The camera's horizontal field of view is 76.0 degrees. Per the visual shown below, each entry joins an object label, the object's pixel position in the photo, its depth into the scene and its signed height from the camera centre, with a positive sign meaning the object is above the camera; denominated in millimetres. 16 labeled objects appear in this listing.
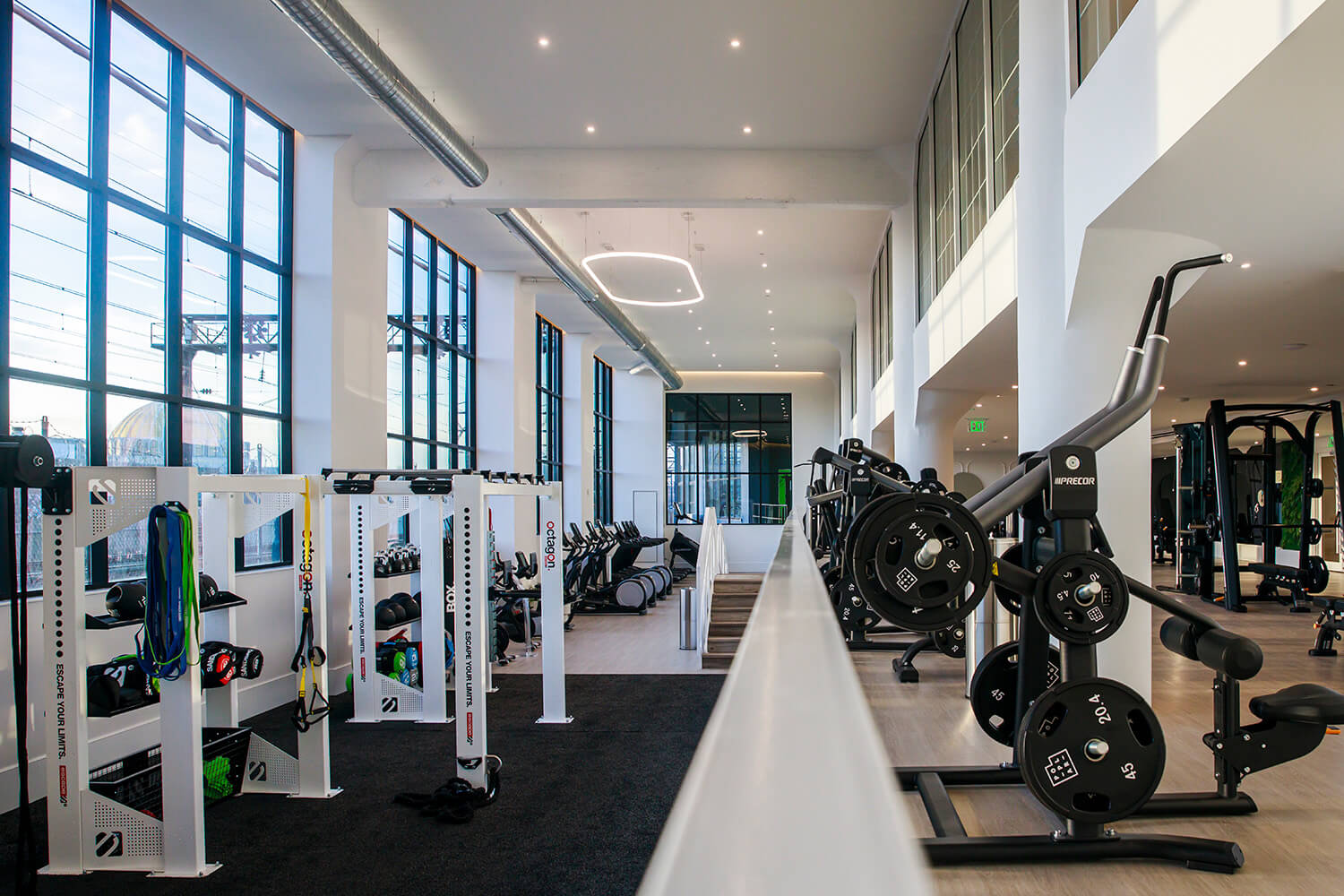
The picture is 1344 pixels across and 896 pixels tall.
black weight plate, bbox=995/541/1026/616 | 3670 -599
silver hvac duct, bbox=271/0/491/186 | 5148 +2665
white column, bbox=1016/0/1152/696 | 4750 +733
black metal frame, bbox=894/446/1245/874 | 3072 -1366
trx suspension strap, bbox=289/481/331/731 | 4719 -1109
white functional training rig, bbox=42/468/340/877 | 3822 -1158
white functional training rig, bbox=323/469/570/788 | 6484 -1067
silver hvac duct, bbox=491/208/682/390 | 9433 +2399
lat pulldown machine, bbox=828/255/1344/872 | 2992 -657
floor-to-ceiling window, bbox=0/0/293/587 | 5234 +1495
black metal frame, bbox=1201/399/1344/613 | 9109 +20
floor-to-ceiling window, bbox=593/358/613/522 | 20656 +568
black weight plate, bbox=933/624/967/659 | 5832 -1216
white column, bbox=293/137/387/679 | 7754 +1272
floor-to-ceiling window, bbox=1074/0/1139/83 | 4242 +2265
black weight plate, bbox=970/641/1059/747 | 3678 -985
